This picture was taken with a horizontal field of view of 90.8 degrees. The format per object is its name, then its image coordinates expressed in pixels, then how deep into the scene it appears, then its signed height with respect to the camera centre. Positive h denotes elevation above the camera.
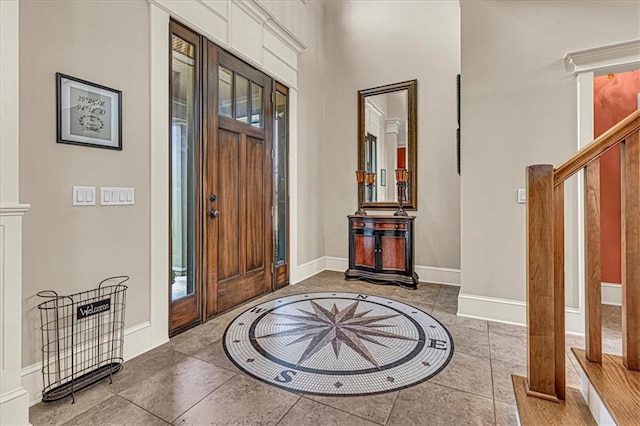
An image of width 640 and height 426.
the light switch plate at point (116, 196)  2.05 +0.12
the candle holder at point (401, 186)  4.13 +0.36
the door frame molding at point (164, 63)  2.34 +1.15
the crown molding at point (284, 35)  3.59 +2.15
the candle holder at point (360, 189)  4.35 +0.35
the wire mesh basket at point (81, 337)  1.75 -0.75
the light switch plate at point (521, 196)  2.74 +0.14
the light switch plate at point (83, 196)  1.89 +0.11
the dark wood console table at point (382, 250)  3.92 -0.48
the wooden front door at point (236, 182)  2.86 +0.31
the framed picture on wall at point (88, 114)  1.84 +0.62
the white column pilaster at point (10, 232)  1.43 -0.09
